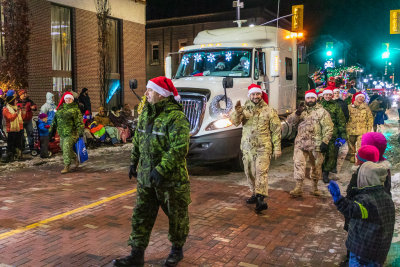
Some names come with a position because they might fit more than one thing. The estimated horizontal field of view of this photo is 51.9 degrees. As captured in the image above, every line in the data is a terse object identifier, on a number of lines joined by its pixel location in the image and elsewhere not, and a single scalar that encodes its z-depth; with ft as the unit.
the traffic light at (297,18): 85.35
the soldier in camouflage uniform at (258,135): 20.81
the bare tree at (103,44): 62.80
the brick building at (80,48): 53.57
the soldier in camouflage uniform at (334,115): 27.27
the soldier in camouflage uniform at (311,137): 23.88
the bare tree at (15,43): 48.49
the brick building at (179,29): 112.78
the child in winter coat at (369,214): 10.54
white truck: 28.37
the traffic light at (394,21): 68.90
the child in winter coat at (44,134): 36.81
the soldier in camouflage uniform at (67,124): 29.91
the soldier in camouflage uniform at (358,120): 33.65
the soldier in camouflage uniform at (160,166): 13.29
